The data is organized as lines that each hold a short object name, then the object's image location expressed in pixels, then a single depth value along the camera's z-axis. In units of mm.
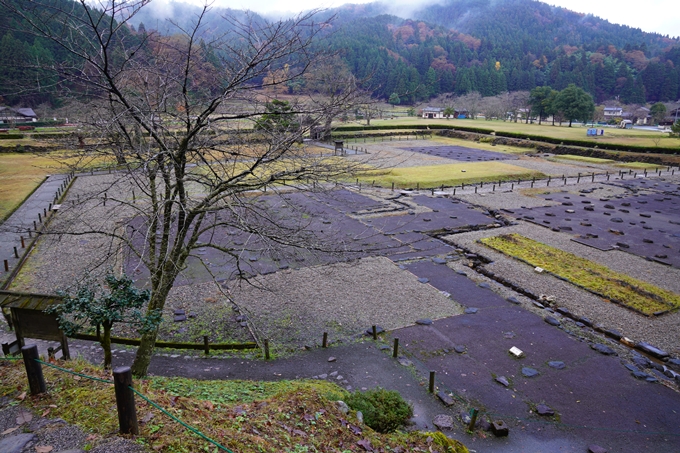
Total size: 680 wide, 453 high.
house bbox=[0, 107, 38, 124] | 51031
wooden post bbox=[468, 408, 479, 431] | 7409
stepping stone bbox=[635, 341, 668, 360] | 10062
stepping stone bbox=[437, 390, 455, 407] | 8172
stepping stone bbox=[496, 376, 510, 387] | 8912
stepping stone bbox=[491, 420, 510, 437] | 7398
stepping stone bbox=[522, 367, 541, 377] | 9273
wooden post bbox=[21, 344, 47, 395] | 5137
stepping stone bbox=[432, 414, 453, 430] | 7541
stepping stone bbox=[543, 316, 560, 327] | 11451
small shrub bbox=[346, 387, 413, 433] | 6930
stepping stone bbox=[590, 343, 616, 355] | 10172
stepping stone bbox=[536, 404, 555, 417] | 8016
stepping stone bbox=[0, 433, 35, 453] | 4566
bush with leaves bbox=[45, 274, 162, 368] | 6180
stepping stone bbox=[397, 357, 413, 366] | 9570
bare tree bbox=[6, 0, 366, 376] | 6297
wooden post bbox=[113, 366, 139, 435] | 4387
